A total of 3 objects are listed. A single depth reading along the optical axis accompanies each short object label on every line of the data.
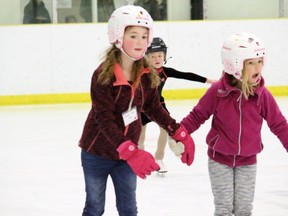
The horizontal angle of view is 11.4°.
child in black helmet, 9.64
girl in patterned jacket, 5.78
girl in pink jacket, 6.29
